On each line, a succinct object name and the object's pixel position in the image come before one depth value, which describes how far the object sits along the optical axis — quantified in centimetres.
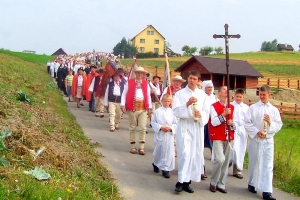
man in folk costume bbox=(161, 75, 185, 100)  1193
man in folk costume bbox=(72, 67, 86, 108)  1965
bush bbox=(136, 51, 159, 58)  8806
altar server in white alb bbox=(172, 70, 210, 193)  775
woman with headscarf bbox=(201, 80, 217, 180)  1011
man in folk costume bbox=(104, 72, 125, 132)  1379
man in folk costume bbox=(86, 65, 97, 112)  1818
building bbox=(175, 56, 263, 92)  3972
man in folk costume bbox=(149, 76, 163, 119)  1468
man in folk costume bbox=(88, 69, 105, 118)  1677
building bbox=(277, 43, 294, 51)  11030
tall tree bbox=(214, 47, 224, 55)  9412
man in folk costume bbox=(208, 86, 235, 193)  792
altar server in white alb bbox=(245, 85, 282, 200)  803
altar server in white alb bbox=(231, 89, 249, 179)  966
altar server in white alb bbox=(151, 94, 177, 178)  898
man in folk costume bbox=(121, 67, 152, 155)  1100
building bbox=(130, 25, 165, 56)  10188
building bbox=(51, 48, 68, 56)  9548
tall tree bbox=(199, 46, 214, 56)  9544
